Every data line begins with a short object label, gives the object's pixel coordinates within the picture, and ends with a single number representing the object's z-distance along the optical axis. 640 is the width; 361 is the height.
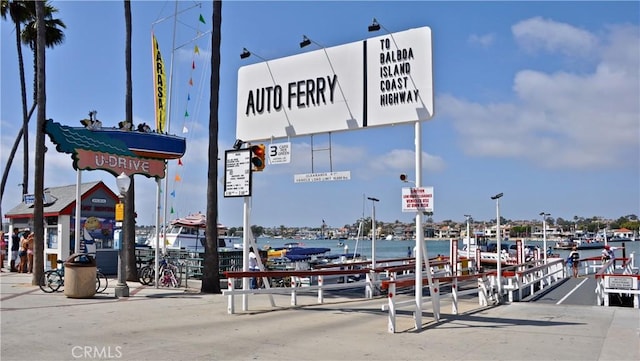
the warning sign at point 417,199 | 11.62
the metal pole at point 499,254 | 16.92
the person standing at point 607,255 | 32.74
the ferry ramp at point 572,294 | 18.64
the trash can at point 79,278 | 15.41
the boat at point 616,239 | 129.18
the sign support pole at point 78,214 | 17.11
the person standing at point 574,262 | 30.08
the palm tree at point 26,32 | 30.94
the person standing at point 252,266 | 19.61
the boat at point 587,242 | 119.14
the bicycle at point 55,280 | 16.86
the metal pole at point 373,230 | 20.67
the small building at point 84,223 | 23.19
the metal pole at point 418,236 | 11.86
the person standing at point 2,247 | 26.04
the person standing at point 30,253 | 23.72
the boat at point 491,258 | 37.97
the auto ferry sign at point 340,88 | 12.67
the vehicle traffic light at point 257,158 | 14.61
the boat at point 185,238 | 42.06
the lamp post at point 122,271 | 16.02
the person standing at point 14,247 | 25.95
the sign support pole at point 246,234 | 14.53
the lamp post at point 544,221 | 32.38
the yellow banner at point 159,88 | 23.67
